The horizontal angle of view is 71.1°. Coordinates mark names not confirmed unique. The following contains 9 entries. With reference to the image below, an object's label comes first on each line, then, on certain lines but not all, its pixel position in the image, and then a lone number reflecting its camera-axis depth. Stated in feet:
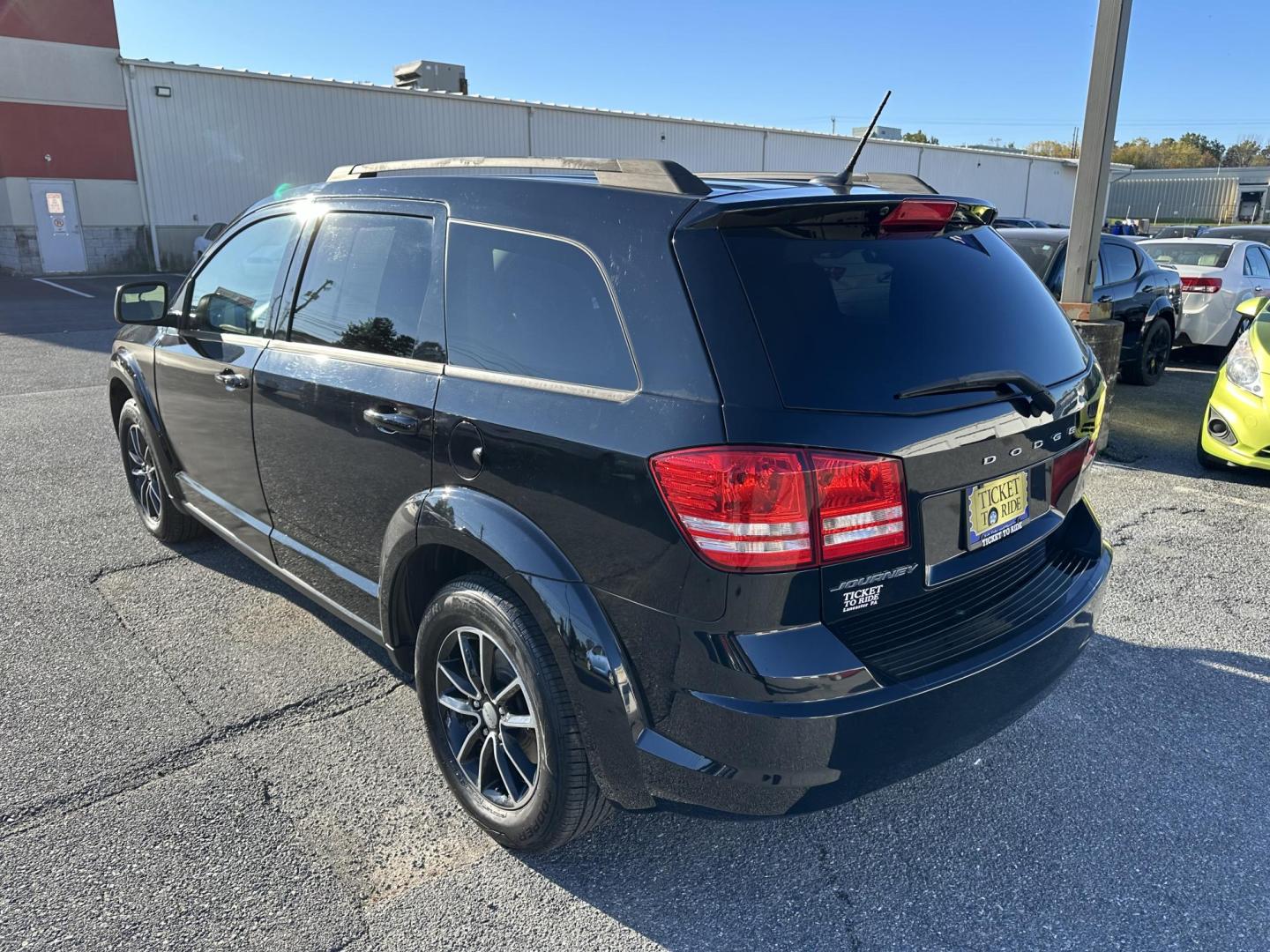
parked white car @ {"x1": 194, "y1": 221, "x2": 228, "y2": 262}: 66.69
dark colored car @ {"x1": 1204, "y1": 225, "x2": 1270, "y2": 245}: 54.24
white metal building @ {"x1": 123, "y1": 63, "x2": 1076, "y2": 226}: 76.84
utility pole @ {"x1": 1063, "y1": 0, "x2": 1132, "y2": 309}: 21.47
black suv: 6.35
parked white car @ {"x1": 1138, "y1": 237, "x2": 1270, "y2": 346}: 34.22
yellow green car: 19.47
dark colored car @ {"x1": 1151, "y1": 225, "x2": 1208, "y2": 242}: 85.76
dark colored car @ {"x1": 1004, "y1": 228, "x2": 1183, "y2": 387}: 27.17
